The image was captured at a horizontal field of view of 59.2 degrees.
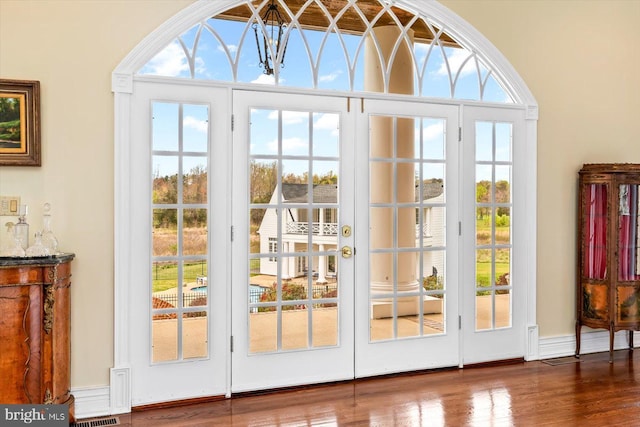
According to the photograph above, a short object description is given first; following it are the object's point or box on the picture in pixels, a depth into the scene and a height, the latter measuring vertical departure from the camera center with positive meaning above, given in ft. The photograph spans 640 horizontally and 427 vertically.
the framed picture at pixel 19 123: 10.97 +1.68
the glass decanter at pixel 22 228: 10.76 -0.38
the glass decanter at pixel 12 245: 10.39 -0.71
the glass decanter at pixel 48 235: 10.82 -0.51
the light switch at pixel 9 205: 11.00 +0.06
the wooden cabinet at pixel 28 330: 9.96 -2.18
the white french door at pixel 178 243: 11.93 -0.74
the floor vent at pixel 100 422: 11.04 -4.24
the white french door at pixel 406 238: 13.75 -0.72
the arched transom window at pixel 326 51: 12.50 +3.77
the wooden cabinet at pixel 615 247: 15.10 -1.02
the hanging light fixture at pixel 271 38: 12.93 +3.94
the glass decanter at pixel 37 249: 10.42 -0.76
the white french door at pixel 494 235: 14.83 -0.70
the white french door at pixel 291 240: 12.73 -0.73
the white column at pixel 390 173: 13.87 +0.90
